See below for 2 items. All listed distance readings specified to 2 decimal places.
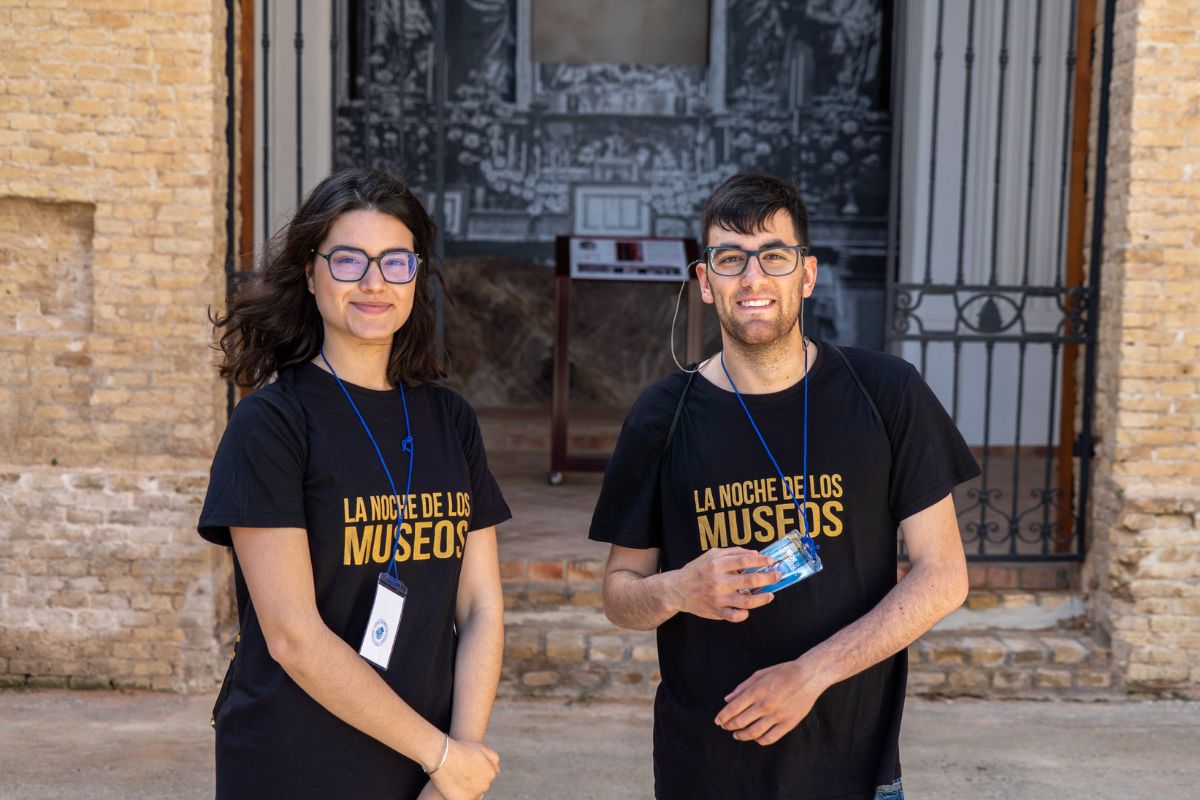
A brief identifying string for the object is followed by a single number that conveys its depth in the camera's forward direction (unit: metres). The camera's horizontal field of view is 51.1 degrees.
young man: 2.25
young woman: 2.06
